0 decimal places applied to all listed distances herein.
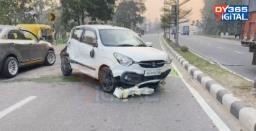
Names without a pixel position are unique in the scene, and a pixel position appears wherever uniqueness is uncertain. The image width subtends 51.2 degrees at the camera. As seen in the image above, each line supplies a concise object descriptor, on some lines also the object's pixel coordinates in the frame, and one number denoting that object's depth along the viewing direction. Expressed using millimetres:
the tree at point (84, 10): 25693
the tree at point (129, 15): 71270
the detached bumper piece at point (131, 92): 5766
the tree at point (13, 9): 19622
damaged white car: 5819
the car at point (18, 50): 7676
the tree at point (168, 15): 32752
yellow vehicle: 21016
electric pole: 18691
